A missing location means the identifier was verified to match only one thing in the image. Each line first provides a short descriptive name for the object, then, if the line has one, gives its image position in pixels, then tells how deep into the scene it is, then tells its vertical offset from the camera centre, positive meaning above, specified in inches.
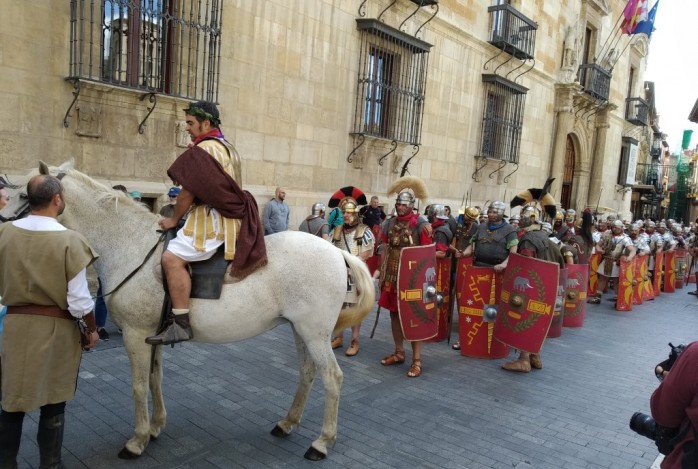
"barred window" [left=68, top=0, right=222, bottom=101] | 273.1 +68.9
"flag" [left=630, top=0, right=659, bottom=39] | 736.3 +249.1
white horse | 143.3 -34.4
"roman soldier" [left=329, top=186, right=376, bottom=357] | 264.7 -27.1
